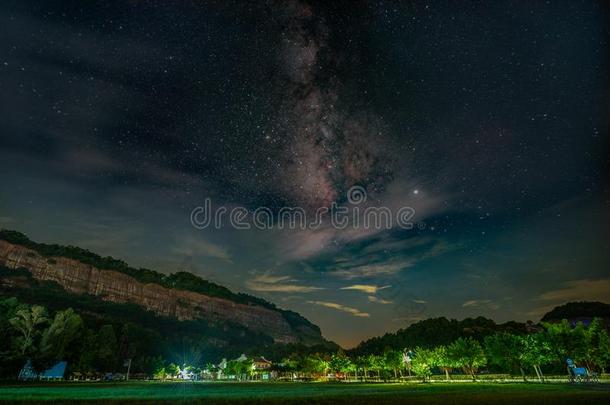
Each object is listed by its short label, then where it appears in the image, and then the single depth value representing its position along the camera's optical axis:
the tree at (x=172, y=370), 148.38
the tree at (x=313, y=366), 134.59
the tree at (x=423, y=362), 86.56
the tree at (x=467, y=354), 81.75
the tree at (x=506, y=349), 68.12
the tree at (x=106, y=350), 108.44
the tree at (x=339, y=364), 127.88
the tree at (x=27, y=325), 65.06
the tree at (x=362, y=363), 119.57
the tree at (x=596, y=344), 59.41
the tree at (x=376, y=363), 109.22
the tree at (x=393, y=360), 104.19
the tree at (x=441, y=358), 86.94
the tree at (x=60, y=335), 70.56
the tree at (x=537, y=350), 61.15
